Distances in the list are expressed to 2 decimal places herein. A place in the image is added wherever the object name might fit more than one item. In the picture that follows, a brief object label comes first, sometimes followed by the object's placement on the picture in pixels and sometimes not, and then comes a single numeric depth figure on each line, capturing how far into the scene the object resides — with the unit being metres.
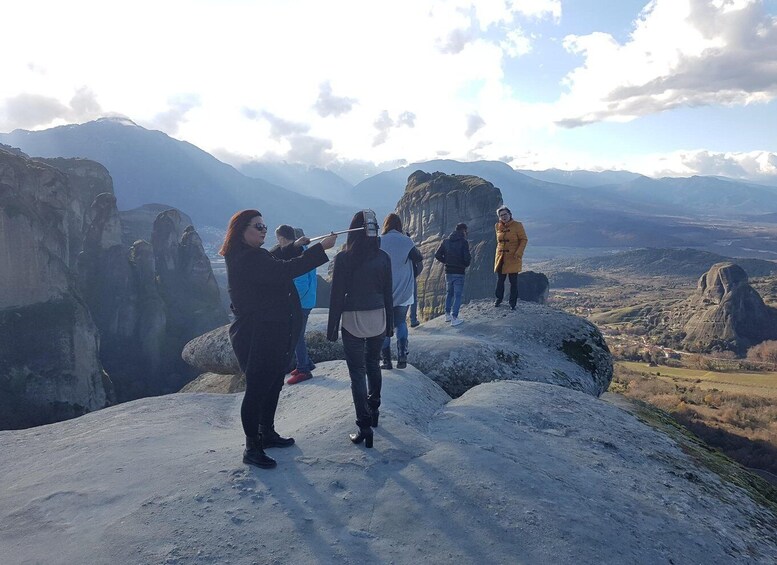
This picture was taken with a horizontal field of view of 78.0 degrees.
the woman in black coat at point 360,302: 7.34
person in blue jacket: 10.30
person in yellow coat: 15.82
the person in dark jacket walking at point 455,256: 15.67
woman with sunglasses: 6.36
